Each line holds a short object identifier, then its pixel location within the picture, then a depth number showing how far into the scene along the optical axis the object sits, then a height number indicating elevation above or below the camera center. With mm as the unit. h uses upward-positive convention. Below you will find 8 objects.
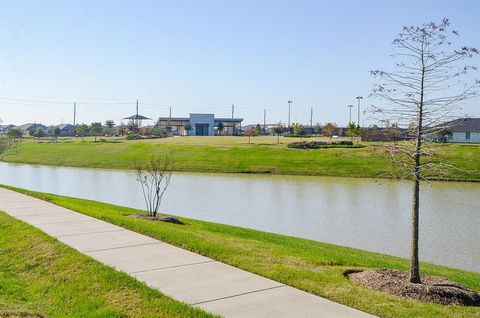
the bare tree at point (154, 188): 14658 -2381
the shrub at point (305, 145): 53344 -88
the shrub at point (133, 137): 85619 +876
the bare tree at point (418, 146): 7098 -8
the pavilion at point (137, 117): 106494 +5283
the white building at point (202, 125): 108188 +4007
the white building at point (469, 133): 65312 +1717
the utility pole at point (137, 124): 114300 +4331
